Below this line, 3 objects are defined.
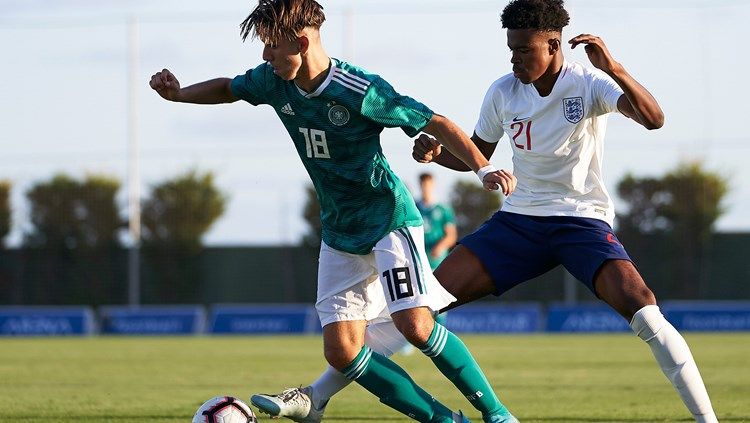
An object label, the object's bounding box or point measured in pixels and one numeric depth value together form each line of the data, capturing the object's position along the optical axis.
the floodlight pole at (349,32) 31.39
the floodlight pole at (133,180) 30.12
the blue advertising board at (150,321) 28.75
